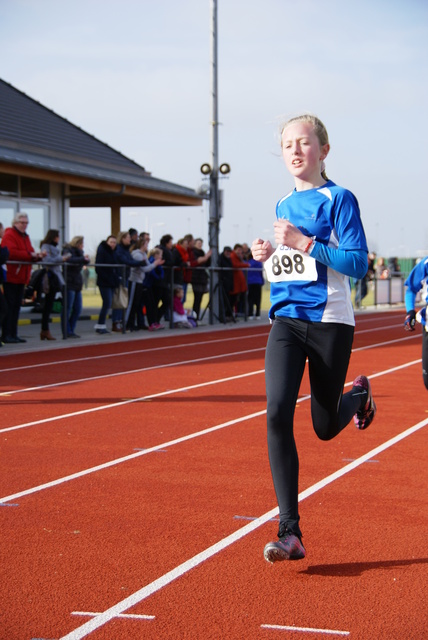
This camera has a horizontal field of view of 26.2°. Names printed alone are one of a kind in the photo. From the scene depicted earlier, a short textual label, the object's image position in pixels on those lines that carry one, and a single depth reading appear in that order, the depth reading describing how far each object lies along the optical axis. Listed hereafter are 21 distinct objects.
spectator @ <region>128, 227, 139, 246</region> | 18.79
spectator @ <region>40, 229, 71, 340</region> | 15.96
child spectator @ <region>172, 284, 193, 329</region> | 20.47
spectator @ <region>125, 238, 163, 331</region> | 18.44
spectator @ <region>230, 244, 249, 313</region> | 22.66
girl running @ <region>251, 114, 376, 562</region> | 4.16
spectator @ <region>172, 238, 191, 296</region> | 20.00
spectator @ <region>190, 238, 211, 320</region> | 21.20
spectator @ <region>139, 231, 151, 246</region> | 18.69
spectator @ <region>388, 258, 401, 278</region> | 39.34
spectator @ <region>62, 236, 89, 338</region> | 16.52
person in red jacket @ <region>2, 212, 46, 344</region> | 15.07
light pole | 22.53
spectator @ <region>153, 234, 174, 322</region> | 19.42
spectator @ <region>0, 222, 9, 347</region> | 14.25
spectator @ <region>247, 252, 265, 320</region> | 23.72
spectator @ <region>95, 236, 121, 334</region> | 17.66
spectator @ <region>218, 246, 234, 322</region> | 22.50
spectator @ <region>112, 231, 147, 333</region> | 17.97
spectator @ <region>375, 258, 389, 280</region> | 35.68
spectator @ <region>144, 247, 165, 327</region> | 18.86
